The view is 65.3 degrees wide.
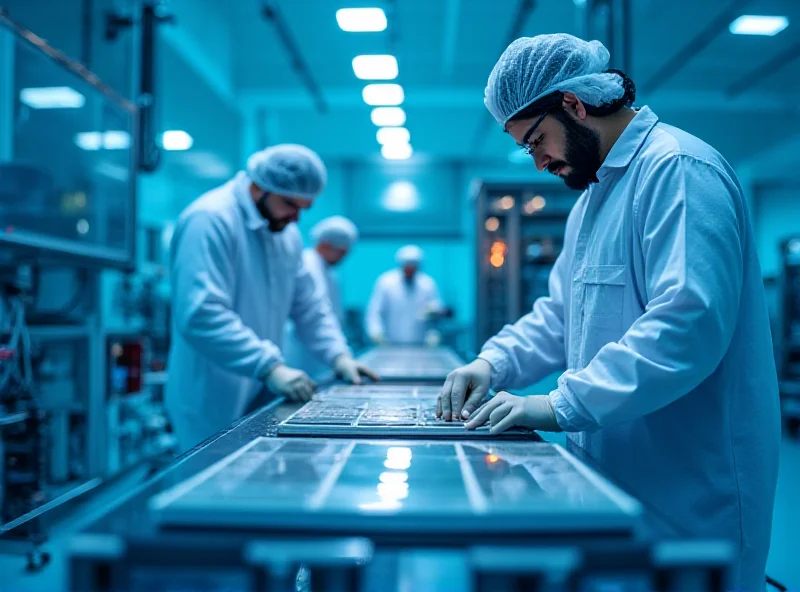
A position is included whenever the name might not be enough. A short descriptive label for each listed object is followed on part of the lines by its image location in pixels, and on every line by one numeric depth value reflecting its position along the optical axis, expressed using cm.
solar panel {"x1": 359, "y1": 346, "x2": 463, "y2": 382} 199
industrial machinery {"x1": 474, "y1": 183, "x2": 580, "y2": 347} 516
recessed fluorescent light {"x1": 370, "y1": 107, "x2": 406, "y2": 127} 659
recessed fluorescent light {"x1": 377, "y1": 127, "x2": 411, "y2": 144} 737
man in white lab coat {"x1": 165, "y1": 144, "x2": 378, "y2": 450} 166
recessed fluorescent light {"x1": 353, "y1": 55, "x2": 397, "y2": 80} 506
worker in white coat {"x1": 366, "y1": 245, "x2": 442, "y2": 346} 529
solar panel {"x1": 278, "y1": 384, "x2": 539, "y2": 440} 101
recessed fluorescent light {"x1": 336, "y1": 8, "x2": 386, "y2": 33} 398
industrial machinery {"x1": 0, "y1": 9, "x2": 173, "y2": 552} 253
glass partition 250
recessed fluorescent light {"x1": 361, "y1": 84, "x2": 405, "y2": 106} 580
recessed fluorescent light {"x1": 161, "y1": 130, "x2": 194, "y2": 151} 565
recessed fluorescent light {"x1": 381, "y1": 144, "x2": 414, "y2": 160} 812
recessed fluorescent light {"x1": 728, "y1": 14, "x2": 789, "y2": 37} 466
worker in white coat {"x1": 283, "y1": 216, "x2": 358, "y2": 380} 387
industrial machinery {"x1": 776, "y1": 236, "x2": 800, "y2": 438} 566
